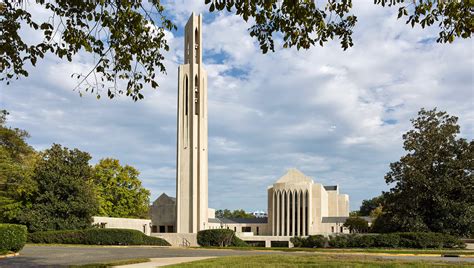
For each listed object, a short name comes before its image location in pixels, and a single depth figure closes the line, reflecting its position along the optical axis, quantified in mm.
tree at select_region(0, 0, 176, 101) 9867
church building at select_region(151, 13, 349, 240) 49312
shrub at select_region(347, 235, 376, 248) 31250
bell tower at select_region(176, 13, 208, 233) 49219
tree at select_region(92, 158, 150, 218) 54531
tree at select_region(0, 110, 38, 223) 36084
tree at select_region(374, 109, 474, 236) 34656
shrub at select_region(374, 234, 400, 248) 30609
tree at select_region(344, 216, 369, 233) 59125
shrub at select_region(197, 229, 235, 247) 34719
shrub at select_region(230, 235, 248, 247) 35125
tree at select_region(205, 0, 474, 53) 8555
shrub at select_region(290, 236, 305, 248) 35219
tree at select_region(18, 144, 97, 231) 37500
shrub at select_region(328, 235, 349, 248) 32156
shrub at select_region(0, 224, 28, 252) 21252
